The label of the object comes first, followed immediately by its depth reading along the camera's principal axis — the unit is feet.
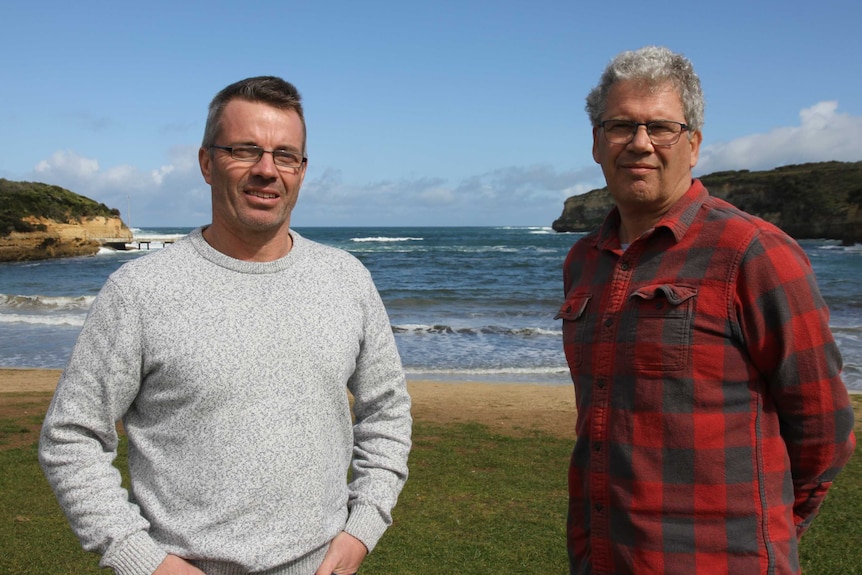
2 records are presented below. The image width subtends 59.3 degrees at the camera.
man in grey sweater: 6.13
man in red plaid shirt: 6.32
